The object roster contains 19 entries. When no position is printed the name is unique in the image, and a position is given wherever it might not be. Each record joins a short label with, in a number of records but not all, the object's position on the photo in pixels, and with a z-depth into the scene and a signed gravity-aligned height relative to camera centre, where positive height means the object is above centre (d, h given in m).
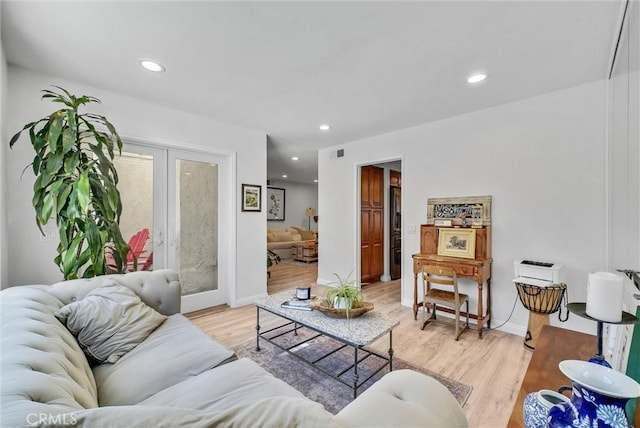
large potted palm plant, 1.96 +0.16
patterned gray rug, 1.89 -1.27
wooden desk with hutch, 2.86 -0.43
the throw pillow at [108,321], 1.47 -0.63
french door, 3.09 +0.00
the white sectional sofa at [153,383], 0.56 -0.56
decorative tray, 2.03 -0.74
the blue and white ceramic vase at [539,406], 0.72 -0.53
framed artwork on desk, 3.04 -0.33
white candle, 0.86 -0.27
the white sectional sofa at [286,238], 7.85 -0.76
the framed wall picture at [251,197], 3.86 +0.24
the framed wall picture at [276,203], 8.78 +0.36
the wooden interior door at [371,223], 4.70 -0.16
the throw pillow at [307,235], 8.66 -0.68
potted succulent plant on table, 2.08 -0.66
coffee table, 1.77 -0.80
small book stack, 2.26 -0.78
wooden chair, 2.79 -0.90
